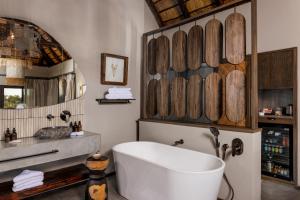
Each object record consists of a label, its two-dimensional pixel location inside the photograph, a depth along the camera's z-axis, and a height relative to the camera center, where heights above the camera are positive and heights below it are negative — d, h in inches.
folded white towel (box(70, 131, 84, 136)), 111.5 -16.9
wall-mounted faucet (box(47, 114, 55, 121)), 113.8 -8.8
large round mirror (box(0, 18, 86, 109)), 101.8 +15.1
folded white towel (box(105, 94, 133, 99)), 134.5 +2.2
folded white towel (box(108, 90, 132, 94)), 136.9 +4.7
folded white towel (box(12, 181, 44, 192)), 93.1 -36.8
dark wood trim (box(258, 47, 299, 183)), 128.0 -9.5
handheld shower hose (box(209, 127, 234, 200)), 103.4 -23.0
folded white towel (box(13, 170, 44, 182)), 94.6 -32.4
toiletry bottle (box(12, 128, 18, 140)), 100.3 -15.7
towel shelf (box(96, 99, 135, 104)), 133.8 -0.9
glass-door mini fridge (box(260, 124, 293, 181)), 133.6 -32.0
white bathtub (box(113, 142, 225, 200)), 84.2 -31.0
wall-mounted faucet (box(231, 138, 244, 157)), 99.1 -20.9
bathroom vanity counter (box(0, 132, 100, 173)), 86.3 -21.5
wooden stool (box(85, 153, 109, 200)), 96.6 -34.7
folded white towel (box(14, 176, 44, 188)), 93.7 -35.0
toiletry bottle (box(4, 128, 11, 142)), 98.0 -15.9
